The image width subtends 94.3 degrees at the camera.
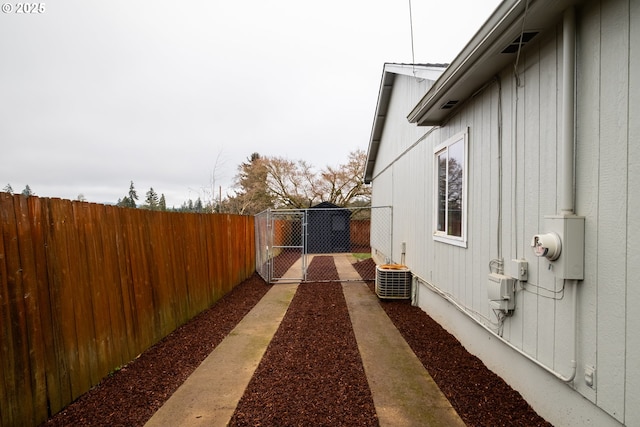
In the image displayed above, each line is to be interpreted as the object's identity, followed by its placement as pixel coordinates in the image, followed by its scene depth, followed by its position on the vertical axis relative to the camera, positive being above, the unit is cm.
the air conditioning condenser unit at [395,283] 593 -167
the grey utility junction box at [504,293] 264 -86
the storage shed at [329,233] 1515 -163
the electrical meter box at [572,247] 187 -33
